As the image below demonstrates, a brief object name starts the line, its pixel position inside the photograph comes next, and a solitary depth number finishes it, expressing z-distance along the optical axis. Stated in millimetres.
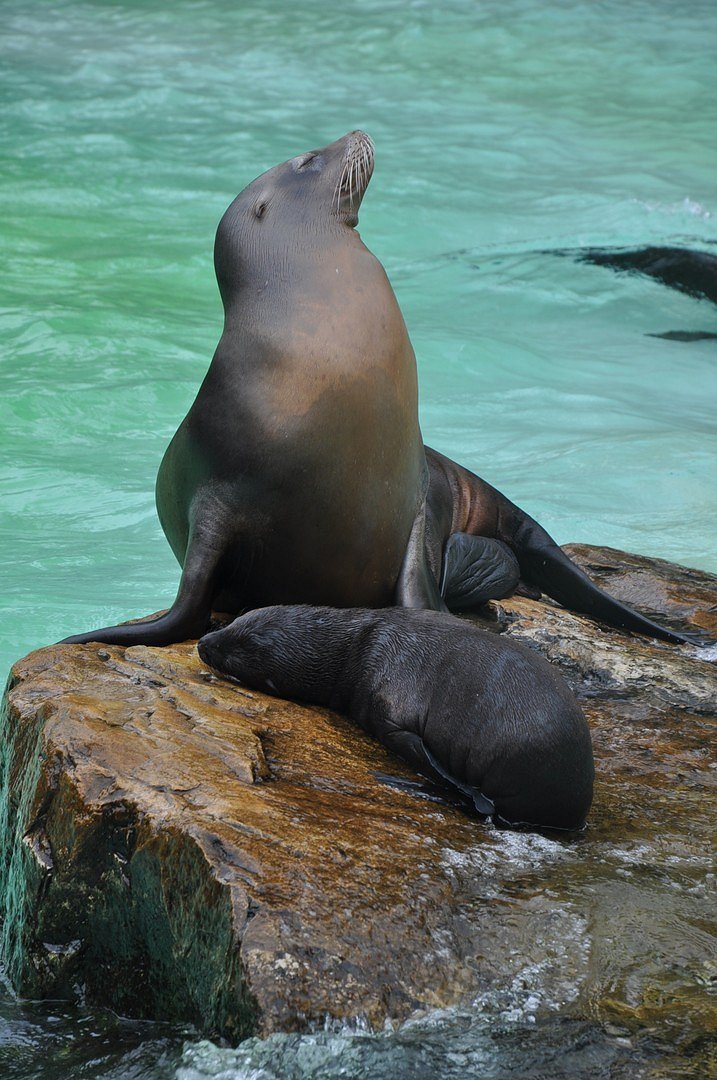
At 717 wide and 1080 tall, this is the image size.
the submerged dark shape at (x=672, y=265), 22578
